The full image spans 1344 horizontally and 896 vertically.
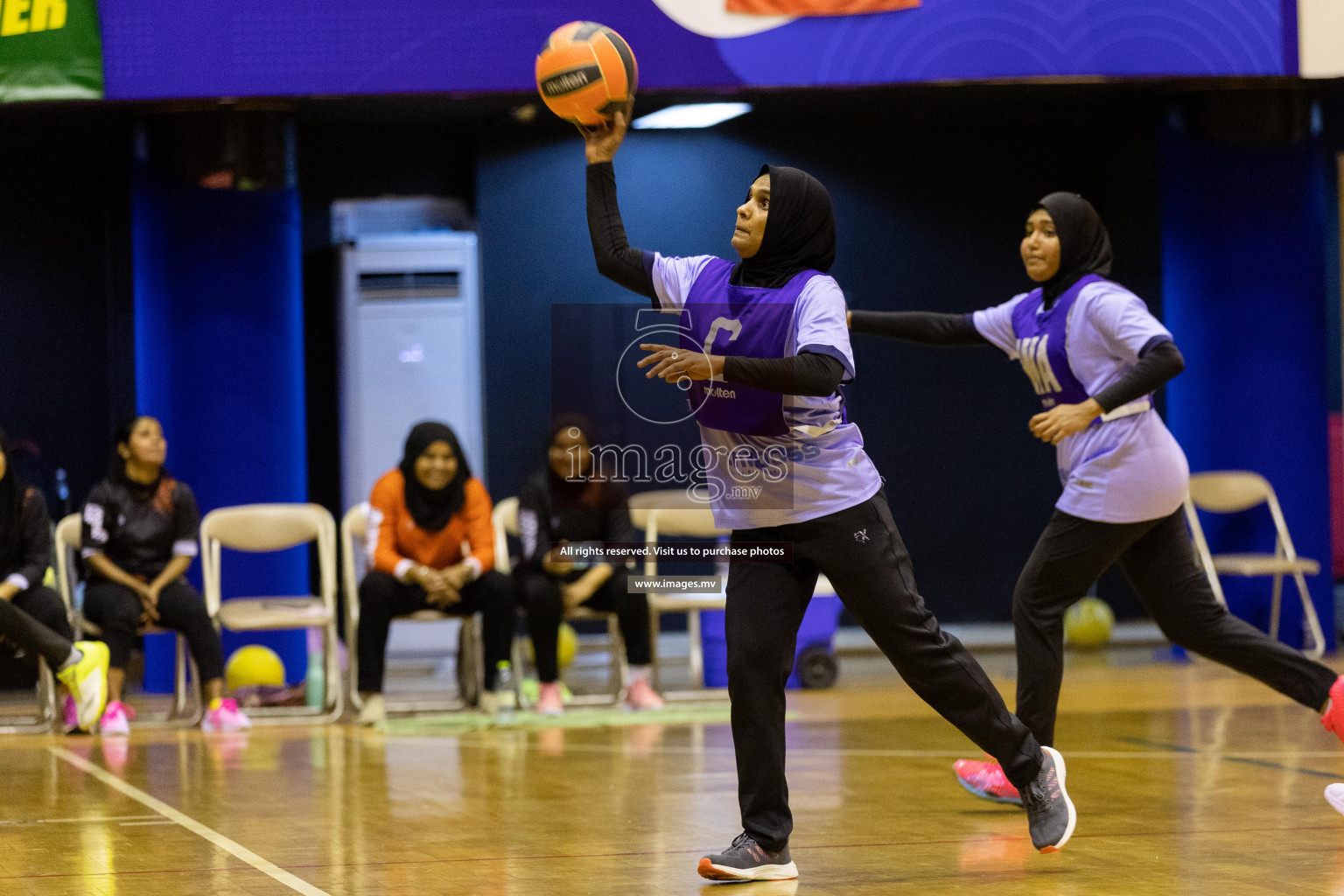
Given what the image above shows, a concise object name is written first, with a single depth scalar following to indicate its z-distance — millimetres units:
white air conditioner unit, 18703
